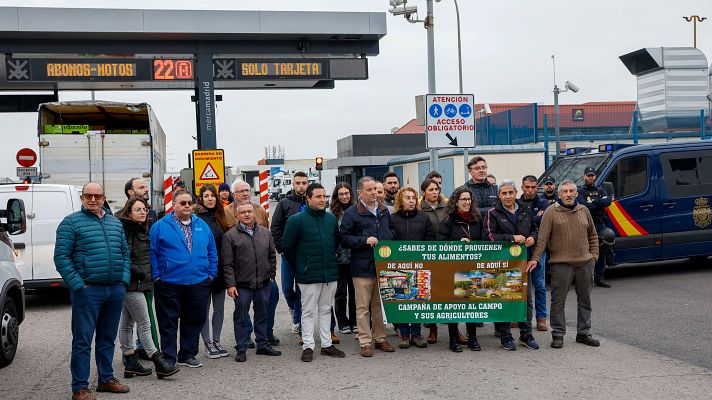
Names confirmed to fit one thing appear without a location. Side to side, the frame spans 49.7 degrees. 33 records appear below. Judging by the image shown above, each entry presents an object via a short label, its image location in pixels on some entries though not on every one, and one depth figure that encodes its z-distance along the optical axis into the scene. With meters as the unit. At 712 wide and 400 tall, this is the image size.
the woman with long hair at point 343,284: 9.12
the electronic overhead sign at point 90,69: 16.94
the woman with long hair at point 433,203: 9.00
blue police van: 12.94
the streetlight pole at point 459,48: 27.47
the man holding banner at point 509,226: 8.30
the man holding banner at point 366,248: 8.16
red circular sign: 24.69
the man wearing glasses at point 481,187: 9.39
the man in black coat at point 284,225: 9.22
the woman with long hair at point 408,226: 8.48
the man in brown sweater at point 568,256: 8.25
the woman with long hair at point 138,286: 7.27
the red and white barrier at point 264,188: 20.52
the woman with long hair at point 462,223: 8.32
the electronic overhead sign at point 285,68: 17.88
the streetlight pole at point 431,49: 14.60
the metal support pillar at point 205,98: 18.42
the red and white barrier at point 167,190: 21.62
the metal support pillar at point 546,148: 24.04
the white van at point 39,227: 11.52
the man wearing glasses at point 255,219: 8.71
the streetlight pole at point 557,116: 26.97
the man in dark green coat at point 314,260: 8.06
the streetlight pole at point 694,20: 49.87
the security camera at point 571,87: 27.32
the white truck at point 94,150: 16.64
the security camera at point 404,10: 15.52
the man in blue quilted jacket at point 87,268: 6.40
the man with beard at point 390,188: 9.97
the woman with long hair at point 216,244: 8.23
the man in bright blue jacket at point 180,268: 7.39
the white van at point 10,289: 7.67
